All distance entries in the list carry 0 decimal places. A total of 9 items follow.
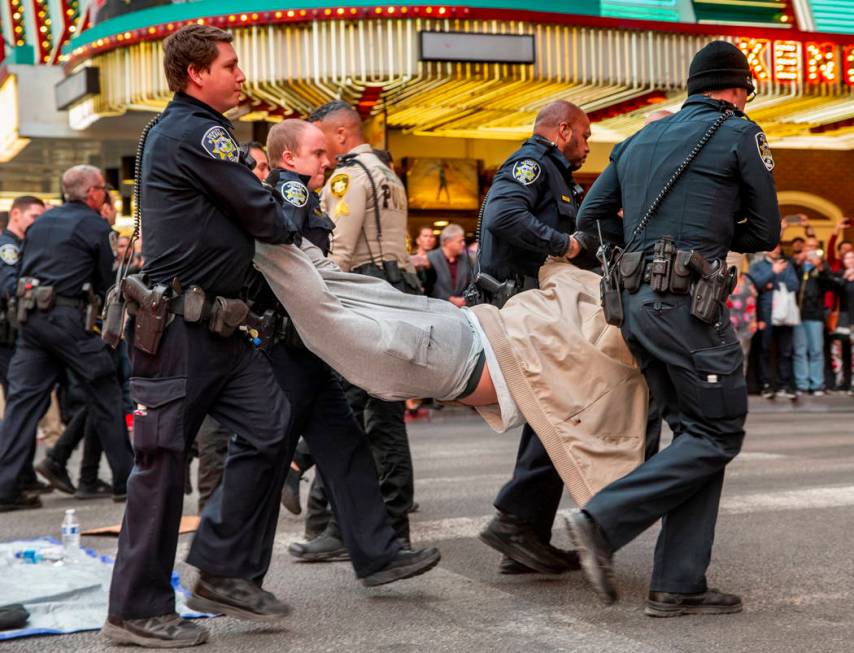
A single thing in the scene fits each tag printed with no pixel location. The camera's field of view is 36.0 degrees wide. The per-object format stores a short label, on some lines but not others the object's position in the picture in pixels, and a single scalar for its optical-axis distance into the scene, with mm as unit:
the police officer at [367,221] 6453
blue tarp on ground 4941
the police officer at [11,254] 9203
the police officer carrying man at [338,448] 5266
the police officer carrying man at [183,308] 4578
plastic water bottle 6227
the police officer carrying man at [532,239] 5664
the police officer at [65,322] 8219
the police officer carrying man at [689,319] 4691
